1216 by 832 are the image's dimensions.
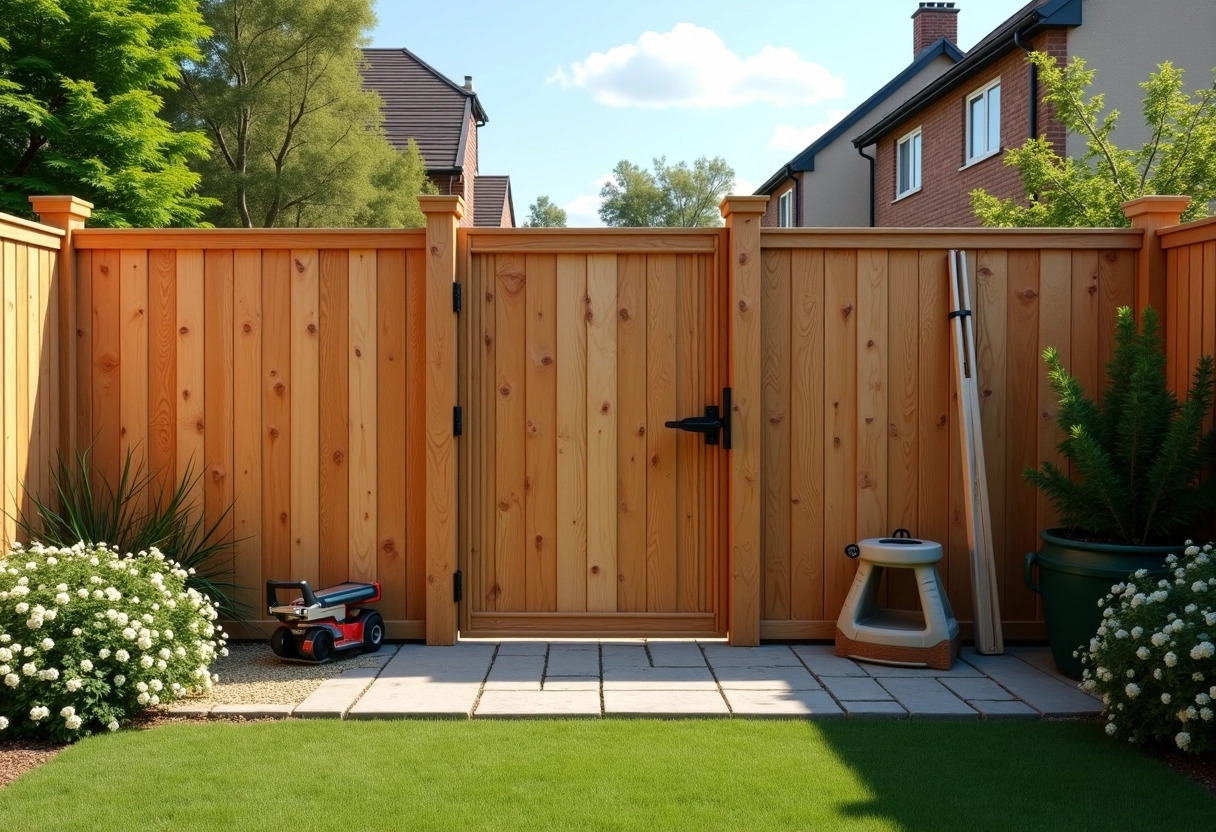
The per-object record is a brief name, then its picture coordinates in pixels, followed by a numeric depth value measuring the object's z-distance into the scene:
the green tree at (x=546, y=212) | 63.91
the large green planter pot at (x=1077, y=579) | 4.30
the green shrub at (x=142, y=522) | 4.88
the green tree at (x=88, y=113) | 13.33
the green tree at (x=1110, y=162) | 8.21
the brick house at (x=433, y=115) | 22.33
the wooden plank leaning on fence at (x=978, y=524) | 4.95
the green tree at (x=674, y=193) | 54.25
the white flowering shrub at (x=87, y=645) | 3.65
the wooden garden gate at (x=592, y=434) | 5.14
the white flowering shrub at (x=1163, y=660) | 3.34
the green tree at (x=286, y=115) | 17.55
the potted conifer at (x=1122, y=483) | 4.36
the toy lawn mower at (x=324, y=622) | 4.62
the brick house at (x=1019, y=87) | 12.51
